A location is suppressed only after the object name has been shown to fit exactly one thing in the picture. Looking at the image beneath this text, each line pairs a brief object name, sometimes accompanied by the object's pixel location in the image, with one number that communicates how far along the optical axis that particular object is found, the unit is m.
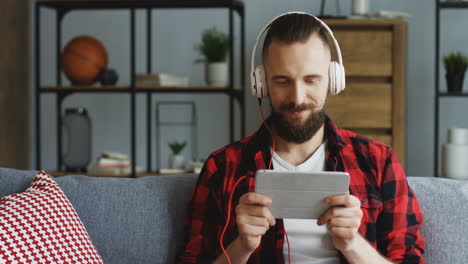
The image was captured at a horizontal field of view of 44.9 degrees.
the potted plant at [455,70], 3.06
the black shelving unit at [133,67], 3.13
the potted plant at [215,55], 3.18
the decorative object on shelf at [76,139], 3.25
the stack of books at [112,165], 3.24
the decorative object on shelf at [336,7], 3.32
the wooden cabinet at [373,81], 3.12
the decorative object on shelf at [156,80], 3.17
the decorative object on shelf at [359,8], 3.18
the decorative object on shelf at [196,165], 3.13
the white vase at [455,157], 2.91
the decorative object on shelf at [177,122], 3.65
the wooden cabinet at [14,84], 3.46
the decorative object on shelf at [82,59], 3.13
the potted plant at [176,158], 3.28
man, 1.29
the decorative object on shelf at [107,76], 3.21
